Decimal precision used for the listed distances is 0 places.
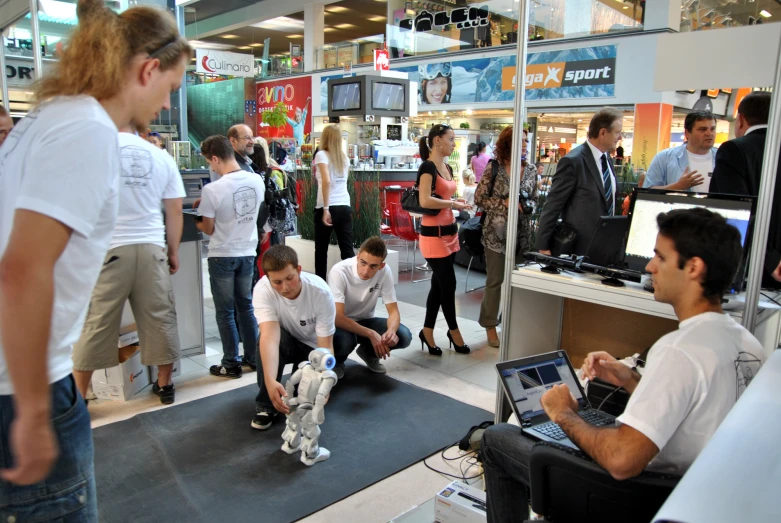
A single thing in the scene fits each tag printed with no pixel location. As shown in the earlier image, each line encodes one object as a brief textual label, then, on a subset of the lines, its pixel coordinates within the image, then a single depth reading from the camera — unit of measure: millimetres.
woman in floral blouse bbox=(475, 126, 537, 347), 4301
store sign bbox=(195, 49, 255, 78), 14472
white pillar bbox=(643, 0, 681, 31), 9398
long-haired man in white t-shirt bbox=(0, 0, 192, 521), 898
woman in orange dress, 4328
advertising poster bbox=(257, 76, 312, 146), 17141
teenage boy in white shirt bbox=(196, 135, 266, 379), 3713
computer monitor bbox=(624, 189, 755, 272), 2260
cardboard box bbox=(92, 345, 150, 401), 3486
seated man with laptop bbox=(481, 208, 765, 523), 1327
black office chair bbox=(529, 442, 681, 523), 1354
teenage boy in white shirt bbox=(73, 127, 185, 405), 3057
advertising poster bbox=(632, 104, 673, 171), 9508
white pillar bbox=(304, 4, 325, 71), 16438
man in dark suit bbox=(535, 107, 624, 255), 3350
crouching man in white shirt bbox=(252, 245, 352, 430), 2984
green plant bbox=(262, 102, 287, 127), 9883
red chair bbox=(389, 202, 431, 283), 6855
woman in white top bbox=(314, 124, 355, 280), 5473
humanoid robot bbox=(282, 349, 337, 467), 2701
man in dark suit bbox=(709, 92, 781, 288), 2652
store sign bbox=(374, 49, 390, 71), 9508
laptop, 1932
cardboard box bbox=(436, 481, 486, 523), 2129
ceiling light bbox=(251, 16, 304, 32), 18455
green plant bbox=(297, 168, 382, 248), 5949
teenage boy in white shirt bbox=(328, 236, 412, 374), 3682
